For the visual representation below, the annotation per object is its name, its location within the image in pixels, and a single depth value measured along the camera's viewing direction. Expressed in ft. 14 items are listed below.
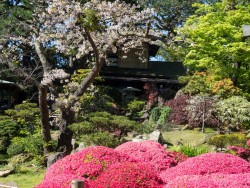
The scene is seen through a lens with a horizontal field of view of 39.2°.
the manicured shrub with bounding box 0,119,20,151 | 42.75
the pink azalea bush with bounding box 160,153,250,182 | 18.16
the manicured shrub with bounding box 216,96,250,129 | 55.11
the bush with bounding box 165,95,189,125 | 61.52
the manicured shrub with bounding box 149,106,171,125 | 62.49
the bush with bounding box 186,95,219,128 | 58.03
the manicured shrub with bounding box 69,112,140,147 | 35.47
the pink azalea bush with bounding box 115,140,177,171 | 21.65
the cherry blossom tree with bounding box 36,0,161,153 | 33.88
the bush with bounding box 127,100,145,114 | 66.95
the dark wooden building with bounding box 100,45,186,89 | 76.54
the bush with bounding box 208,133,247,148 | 39.68
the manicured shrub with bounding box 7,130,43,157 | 37.68
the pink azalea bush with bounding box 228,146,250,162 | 34.78
